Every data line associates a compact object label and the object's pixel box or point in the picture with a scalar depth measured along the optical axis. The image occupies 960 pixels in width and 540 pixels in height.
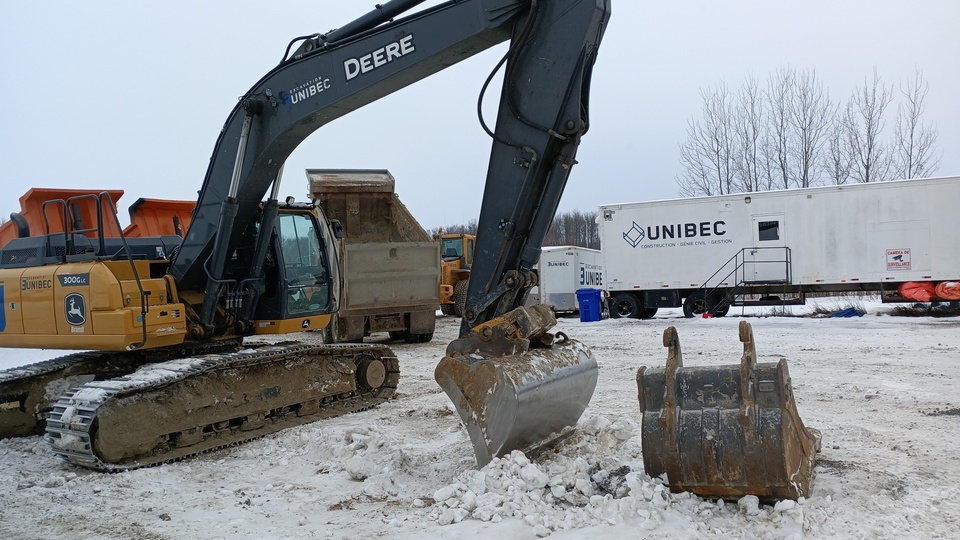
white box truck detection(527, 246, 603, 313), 23.91
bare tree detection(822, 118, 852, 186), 30.91
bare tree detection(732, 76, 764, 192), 32.78
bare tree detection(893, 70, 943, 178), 29.25
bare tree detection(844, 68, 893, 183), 30.20
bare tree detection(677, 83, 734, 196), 33.39
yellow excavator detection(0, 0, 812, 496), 5.14
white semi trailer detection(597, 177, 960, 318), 17.56
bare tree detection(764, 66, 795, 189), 32.00
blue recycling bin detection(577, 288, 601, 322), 20.72
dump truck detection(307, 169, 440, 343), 13.72
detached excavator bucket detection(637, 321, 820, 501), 4.11
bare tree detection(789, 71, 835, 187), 31.36
